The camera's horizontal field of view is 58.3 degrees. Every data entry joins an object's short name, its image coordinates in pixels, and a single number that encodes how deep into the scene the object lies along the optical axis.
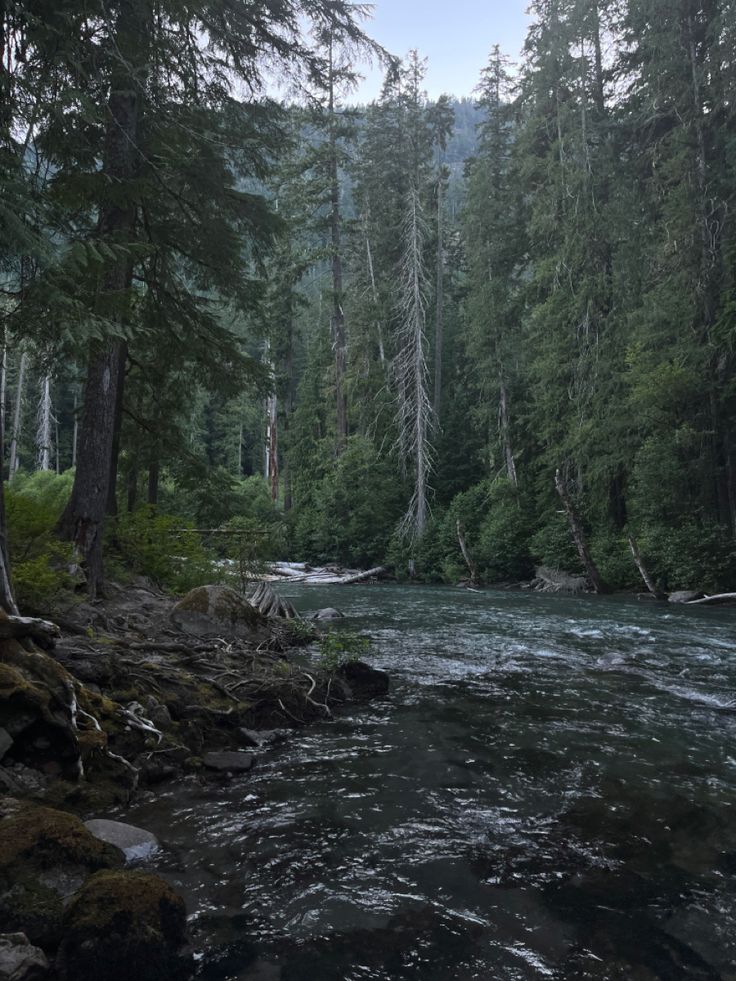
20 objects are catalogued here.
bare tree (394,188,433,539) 30.41
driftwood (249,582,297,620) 12.98
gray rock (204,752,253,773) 5.37
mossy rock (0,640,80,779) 4.50
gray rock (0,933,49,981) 2.60
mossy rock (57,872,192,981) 2.71
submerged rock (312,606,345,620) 14.91
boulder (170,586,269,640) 9.09
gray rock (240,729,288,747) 6.08
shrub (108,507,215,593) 11.34
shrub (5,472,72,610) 6.87
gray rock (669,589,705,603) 18.39
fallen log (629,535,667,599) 19.48
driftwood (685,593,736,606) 16.30
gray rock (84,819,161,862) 3.86
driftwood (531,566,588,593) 22.36
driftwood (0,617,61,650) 5.17
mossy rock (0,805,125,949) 2.91
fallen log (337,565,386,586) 27.60
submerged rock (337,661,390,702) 7.81
